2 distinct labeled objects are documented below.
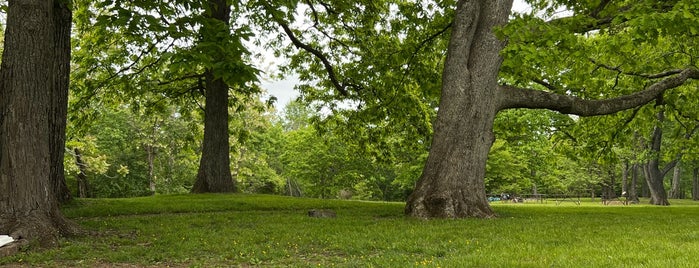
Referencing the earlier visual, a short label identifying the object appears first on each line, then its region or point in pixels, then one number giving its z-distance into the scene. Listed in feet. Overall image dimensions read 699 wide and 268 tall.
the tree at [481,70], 36.37
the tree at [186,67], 27.37
